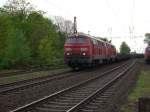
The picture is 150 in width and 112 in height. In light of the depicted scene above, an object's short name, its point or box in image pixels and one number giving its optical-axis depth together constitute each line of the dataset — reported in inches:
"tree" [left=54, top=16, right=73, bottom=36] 4406.7
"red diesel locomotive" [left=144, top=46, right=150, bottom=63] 2229.6
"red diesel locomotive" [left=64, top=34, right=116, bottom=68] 1286.2
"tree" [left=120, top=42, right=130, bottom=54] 7396.7
